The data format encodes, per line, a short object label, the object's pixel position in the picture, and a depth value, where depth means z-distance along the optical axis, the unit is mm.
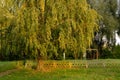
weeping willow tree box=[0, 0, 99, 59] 19125
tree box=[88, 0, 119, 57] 40562
